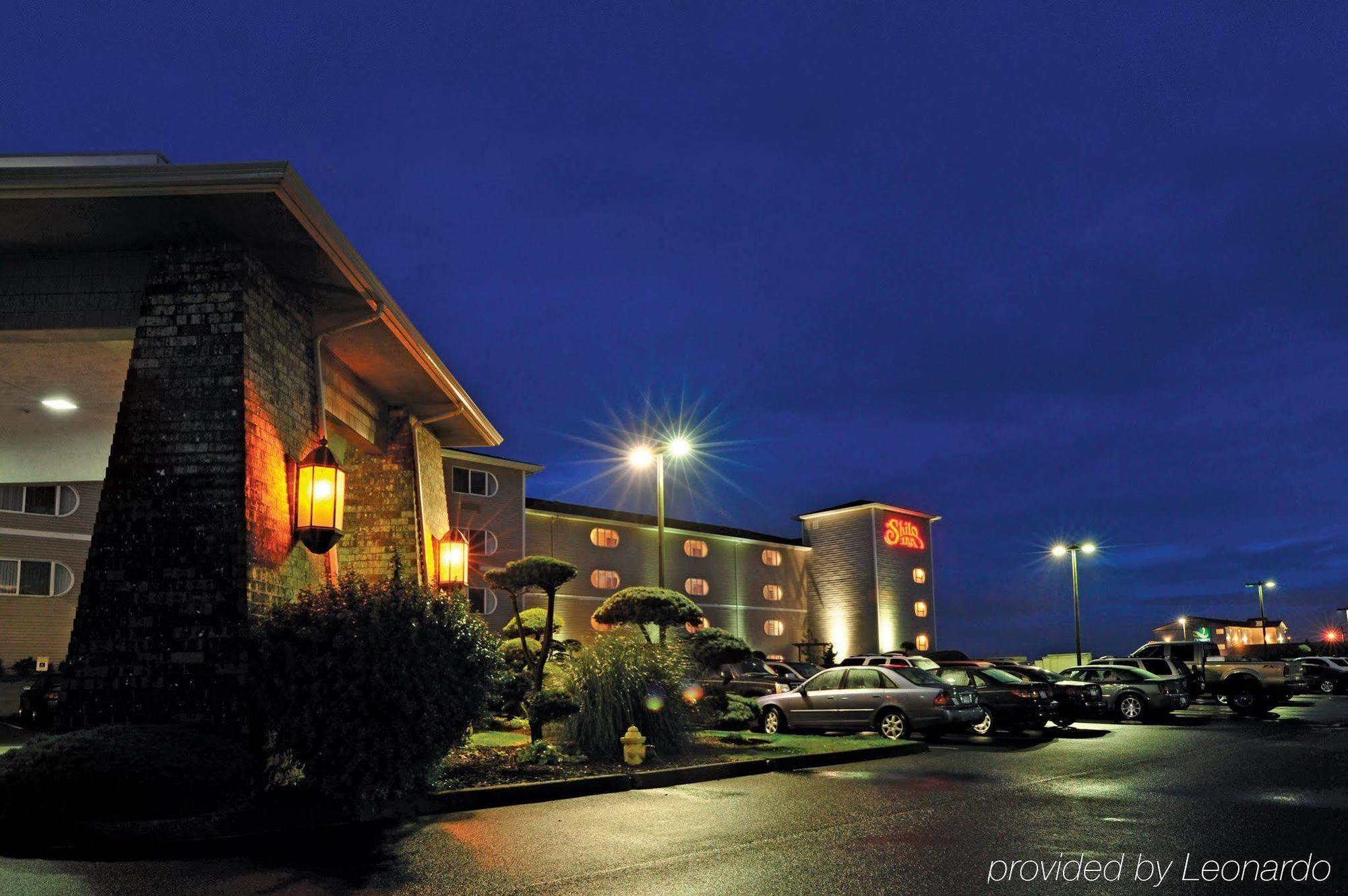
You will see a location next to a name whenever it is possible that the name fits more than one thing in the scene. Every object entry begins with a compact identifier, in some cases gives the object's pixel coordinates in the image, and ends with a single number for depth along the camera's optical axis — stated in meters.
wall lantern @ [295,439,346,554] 12.08
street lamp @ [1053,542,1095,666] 43.66
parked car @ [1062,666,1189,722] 25.72
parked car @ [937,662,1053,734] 20.91
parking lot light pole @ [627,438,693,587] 23.22
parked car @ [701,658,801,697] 26.61
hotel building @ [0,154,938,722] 10.20
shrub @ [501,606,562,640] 25.97
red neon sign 58.72
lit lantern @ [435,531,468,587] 18.76
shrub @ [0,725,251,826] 8.85
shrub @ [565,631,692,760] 15.12
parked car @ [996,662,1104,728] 23.16
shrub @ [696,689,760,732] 19.34
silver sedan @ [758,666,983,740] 19.06
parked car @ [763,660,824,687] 28.73
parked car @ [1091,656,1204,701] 27.11
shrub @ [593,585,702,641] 22.00
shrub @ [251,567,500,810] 10.02
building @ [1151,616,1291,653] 68.75
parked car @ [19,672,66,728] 21.88
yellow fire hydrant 14.17
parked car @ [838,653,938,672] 30.67
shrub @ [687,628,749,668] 22.66
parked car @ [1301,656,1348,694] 40.44
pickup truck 28.91
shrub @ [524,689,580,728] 14.70
